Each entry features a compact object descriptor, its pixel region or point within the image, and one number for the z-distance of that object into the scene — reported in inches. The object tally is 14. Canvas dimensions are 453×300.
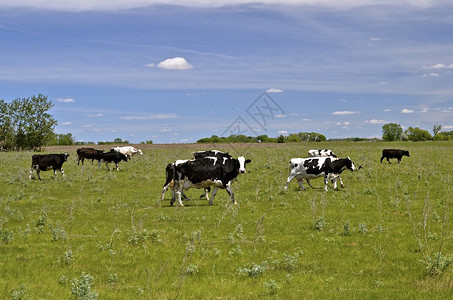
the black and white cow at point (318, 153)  1516.5
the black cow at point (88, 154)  1581.0
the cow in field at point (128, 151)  1812.5
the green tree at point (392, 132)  6594.5
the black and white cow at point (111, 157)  1425.9
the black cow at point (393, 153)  1610.5
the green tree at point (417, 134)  6085.6
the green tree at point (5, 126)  3302.2
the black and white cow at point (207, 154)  1078.9
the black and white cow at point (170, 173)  777.0
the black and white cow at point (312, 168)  906.7
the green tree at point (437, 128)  7322.8
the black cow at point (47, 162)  1156.5
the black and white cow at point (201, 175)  756.6
